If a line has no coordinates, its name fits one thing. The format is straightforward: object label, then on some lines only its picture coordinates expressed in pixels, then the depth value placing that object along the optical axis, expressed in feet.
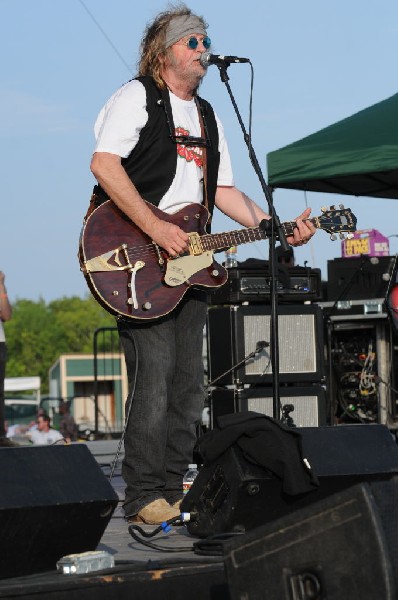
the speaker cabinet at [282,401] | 39.64
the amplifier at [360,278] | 48.92
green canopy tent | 33.45
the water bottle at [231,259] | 42.19
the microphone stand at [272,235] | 24.17
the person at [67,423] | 84.90
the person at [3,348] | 43.23
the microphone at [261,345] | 39.79
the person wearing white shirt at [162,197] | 23.74
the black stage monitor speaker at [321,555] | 12.29
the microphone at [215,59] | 24.38
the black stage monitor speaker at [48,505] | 16.04
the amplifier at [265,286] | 40.64
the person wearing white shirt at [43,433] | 76.80
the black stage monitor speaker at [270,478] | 19.37
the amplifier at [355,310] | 47.60
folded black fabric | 19.08
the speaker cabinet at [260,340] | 39.91
